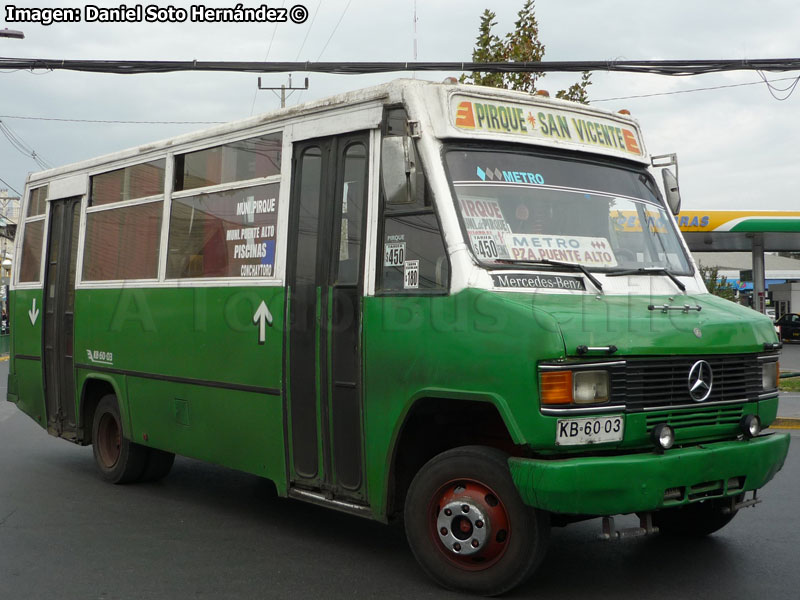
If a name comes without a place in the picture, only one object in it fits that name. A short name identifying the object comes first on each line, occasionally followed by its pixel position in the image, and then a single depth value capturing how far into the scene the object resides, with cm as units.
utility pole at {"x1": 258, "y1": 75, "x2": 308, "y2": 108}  4037
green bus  490
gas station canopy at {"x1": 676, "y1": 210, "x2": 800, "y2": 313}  3039
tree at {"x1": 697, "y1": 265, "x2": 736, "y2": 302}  3862
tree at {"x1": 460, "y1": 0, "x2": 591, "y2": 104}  1752
